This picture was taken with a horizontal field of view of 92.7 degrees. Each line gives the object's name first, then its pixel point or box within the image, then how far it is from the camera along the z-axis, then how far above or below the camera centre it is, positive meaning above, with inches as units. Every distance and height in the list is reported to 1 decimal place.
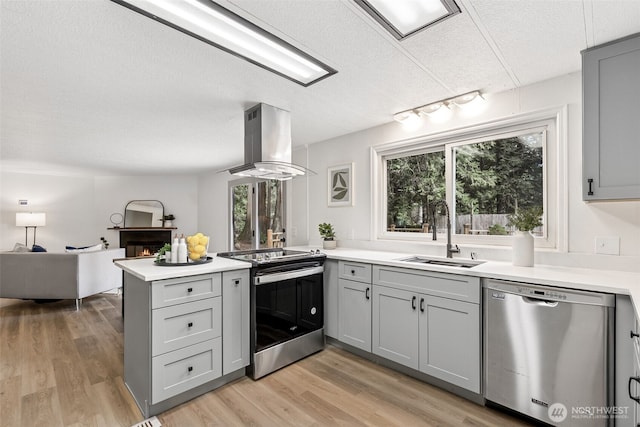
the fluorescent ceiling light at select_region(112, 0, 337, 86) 58.0 +39.7
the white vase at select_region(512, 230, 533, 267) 86.0 -9.8
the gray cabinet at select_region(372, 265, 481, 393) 81.3 -31.7
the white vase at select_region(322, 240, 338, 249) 138.6 -13.5
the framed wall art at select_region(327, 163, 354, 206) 143.7 +14.2
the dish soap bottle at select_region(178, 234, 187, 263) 87.9 -10.9
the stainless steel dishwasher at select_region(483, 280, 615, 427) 63.1 -31.1
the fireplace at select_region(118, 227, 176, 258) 282.0 -23.3
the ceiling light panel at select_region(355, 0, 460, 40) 57.8 +40.2
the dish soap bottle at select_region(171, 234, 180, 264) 87.7 -11.0
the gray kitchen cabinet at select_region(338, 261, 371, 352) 105.2 -32.2
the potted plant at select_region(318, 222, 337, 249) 138.8 -10.0
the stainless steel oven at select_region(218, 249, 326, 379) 94.9 -31.5
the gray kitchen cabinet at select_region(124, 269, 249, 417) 75.0 -32.6
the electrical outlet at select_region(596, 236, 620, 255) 78.7 -8.0
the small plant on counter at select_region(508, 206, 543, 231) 85.4 -1.6
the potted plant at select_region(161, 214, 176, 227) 290.8 -5.5
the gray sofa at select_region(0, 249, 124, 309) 164.2 -32.9
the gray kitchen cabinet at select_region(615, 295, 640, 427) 59.2 -27.9
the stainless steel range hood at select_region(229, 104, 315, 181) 107.0 +25.6
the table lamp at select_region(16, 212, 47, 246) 232.4 -3.7
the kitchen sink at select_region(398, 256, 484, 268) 97.7 -15.8
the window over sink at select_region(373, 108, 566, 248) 92.5 +12.6
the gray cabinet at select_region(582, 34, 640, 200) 67.4 +21.7
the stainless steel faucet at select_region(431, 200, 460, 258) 105.0 -10.9
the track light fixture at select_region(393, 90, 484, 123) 99.0 +38.1
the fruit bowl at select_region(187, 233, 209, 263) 91.4 -9.9
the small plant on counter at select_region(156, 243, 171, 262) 89.9 -10.9
